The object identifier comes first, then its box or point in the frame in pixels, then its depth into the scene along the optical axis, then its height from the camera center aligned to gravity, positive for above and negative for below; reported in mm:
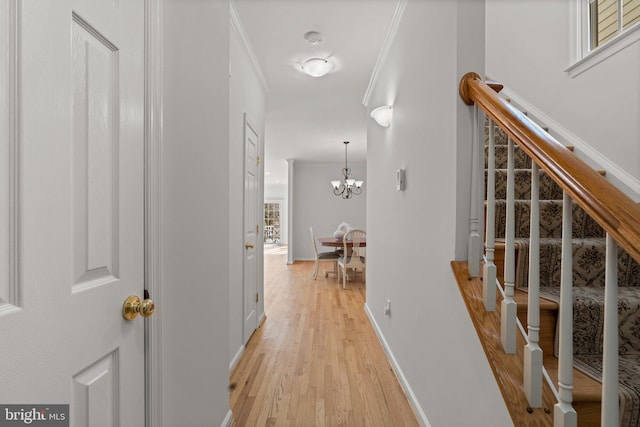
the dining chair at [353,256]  5384 -785
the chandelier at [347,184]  6832 +631
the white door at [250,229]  2875 -177
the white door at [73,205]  588 +9
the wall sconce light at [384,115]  2580 +801
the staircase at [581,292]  980 -343
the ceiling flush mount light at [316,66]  2920 +1365
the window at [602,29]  1937 +1238
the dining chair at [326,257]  6148 -896
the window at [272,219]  12875 -342
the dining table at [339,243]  5670 -585
